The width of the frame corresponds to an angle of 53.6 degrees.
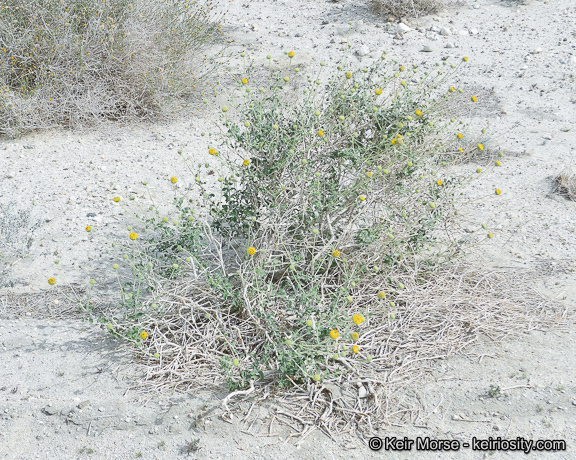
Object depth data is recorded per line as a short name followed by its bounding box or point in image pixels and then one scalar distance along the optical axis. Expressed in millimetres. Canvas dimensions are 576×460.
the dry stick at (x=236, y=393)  2531
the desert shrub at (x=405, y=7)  7418
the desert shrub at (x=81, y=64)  5020
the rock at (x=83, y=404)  2611
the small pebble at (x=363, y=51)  6676
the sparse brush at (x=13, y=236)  3549
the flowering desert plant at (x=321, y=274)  2725
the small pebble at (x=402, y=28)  7184
